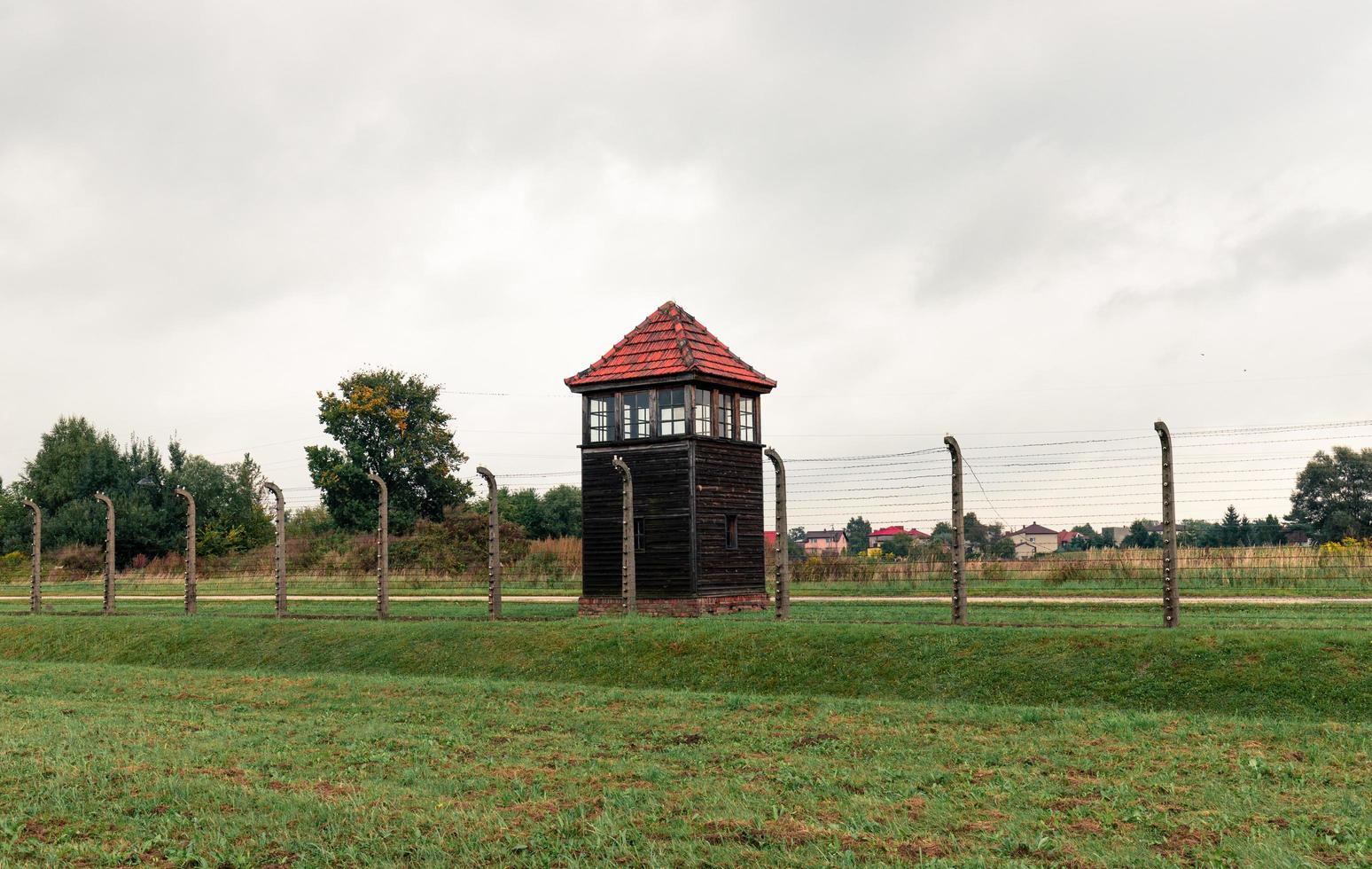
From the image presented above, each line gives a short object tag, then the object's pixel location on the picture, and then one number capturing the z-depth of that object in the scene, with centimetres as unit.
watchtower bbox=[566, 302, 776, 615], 2861
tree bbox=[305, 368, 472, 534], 6562
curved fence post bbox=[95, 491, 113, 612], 3017
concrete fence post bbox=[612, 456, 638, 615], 2248
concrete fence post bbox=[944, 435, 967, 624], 1800
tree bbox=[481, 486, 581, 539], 8381
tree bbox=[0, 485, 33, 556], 7838
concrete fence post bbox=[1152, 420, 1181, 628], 1630
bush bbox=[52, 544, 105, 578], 6681
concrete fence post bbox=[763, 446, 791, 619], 2019
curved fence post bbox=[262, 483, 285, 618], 2589
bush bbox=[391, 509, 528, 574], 6412
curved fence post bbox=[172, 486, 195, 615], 2897
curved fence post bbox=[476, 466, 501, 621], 2292
